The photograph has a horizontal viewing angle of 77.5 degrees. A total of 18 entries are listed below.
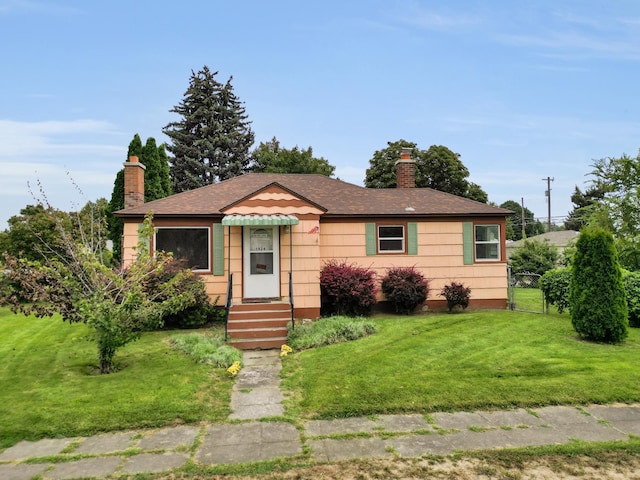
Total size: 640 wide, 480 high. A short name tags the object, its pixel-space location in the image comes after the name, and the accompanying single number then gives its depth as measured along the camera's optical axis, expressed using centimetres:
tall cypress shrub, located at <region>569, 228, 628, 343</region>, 845
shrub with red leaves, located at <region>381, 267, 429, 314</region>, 1234
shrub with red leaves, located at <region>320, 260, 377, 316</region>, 1169
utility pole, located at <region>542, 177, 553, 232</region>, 5078
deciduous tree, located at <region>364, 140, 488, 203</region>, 3547
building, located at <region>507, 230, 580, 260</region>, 3724
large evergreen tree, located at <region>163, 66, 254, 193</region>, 3762
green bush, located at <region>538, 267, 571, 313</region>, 1180
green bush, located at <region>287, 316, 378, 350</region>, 910
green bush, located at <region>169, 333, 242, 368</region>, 777
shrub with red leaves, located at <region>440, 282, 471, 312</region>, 1275
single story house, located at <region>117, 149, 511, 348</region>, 1146
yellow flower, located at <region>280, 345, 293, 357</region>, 856
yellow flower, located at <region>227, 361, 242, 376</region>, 734
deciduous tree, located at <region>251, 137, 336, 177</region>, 3447
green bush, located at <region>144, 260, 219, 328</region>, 1073
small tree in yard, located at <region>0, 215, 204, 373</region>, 674
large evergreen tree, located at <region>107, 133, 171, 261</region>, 1862
